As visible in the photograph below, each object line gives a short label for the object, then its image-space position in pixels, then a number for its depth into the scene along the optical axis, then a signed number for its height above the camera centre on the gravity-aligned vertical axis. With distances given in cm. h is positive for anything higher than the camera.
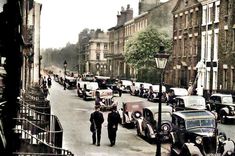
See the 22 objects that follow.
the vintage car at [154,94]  3976 -127
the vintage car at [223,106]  2447 -139
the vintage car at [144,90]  4519 -102
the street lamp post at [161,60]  1228 +47
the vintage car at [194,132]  1305 -150
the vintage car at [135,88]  4841 -93
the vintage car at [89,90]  3959 -93
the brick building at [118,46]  8600 +609
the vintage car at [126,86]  5200 -82
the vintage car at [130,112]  2200 -148
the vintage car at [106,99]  3008 -127
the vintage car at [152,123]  1769 -165
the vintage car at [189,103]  2422 -118
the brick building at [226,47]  3794 +253
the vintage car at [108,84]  4761 -56
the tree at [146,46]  5706 +380
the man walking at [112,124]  1619 -150
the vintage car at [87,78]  5904 +5
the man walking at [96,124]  1589 -146
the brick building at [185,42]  4634 +364
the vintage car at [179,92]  3544 -93
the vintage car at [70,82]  5838 -44
